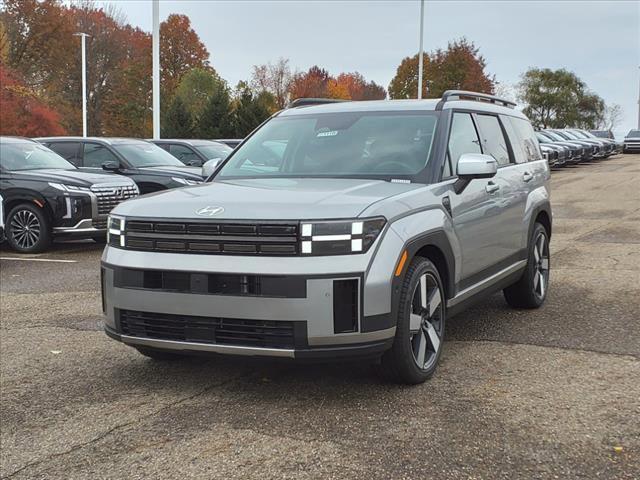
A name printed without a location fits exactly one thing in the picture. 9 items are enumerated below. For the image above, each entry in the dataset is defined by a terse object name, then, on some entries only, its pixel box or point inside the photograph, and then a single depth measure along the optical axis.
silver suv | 4.00
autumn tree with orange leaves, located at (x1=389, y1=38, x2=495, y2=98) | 49.94
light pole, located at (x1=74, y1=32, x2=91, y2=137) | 39.36
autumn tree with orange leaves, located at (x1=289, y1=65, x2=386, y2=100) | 65.50
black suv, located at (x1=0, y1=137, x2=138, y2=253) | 11.04
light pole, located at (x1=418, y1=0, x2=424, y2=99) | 39.38
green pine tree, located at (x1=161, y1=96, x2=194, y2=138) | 36.56
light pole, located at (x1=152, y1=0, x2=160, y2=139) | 23.89
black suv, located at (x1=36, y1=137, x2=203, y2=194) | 12.79
